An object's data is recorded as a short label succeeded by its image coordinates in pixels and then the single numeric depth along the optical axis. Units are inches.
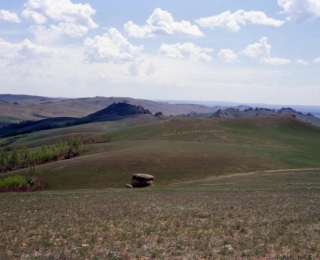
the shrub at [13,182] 2657.5
